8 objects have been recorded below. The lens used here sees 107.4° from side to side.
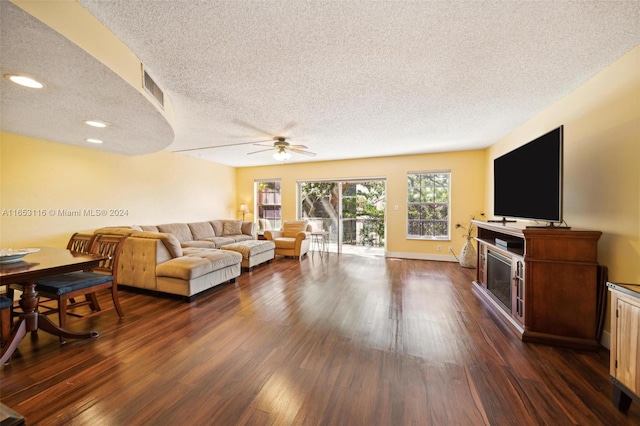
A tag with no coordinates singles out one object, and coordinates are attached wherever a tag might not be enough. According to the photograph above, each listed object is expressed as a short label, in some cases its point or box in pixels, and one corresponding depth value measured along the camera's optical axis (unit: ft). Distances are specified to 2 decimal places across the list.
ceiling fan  13.61
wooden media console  6.68
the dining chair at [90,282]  7.15
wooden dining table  5.50
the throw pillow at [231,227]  20.54
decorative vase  15.51
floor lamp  23.59
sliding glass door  21.02
